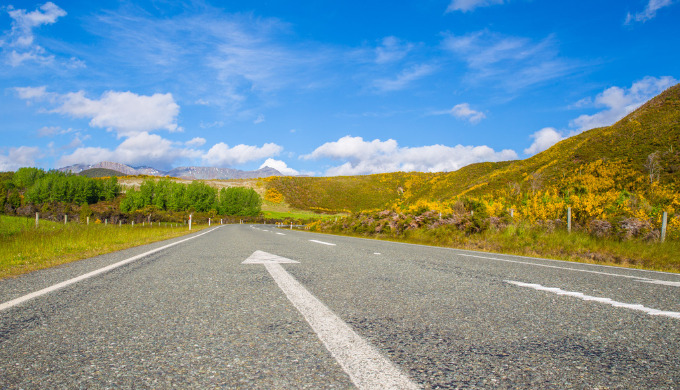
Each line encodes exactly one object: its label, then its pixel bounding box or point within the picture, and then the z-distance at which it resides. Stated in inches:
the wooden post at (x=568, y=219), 504.0
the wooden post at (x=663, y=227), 401.9
